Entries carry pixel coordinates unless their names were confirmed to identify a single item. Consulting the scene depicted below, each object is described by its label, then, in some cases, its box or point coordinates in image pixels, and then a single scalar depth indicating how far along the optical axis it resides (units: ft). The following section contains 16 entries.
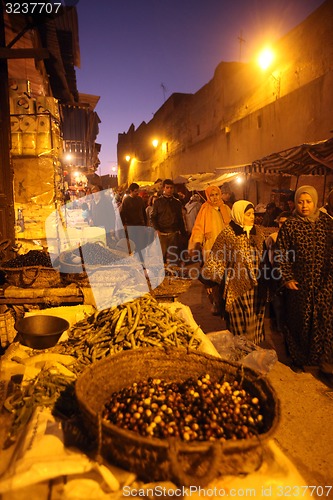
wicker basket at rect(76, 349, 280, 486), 5.24
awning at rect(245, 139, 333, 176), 23.53
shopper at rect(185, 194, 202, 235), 37.82
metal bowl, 10.67
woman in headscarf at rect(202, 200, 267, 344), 14.46
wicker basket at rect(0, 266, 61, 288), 15.61
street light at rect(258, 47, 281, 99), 41.63
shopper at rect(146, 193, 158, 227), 40.14
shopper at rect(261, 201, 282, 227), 31.59
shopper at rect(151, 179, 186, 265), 28.48
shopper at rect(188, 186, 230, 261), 19.86
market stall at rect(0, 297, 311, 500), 5.51
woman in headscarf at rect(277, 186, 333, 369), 13.44
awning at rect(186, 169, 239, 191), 40.86
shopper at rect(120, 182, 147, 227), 30.48
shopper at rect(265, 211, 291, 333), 14.37
